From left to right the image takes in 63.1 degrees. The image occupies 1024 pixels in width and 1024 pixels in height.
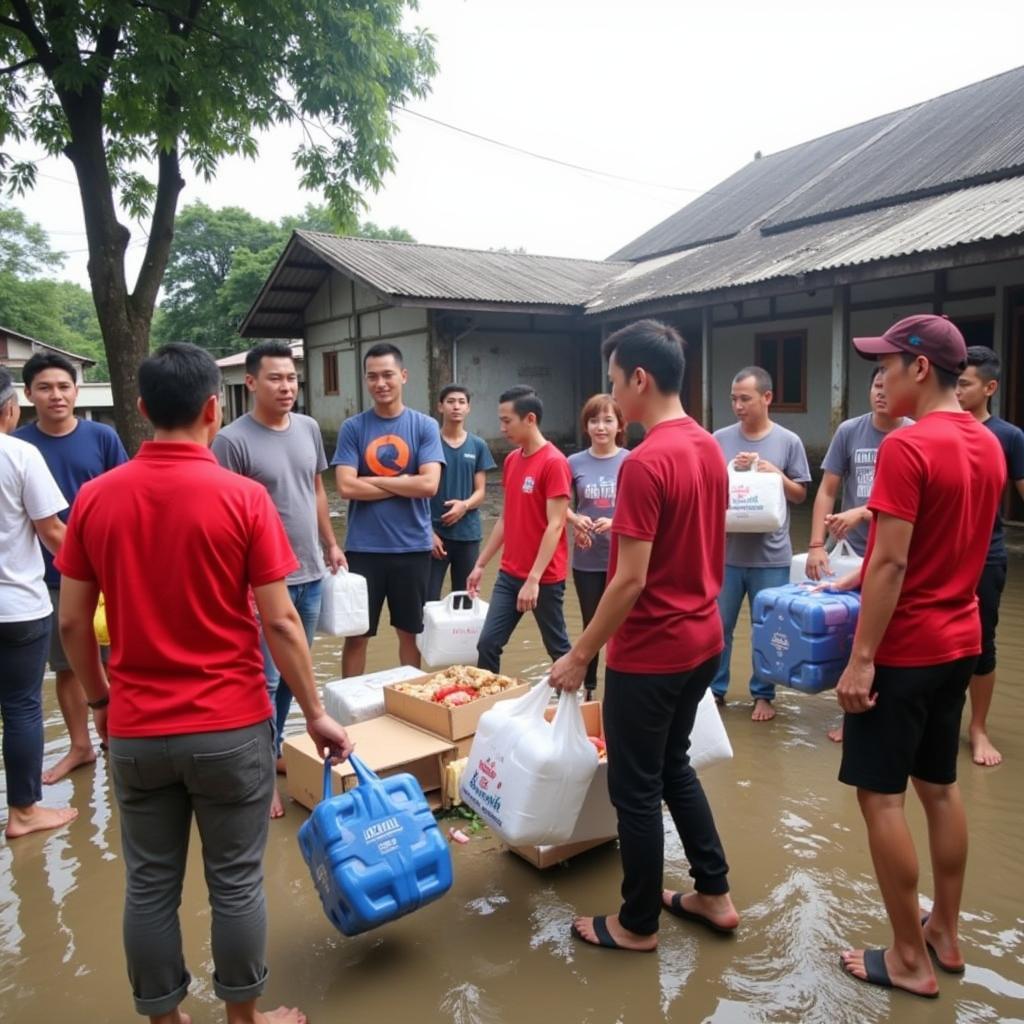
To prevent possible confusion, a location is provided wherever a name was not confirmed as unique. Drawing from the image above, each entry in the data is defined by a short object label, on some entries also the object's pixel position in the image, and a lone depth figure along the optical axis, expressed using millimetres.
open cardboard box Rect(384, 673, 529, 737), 3473
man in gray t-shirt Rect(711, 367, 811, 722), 4328
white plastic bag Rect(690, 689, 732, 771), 2793
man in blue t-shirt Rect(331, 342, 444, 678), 4211
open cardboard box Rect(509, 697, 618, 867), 2805
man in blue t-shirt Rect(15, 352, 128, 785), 3688
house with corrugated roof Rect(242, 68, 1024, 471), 9852
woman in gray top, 4305
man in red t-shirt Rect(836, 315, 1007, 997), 2168
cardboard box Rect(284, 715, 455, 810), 3295
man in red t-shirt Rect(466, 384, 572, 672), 4164
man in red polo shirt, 1948
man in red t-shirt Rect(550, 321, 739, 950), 2314
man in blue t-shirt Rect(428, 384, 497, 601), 5215
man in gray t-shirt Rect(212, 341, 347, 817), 3488
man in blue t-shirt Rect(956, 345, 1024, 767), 3459
